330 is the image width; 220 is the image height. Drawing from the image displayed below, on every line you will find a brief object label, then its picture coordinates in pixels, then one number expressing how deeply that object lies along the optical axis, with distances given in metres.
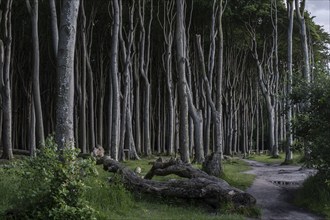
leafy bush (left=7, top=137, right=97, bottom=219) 8.53
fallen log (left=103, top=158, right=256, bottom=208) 11.77
